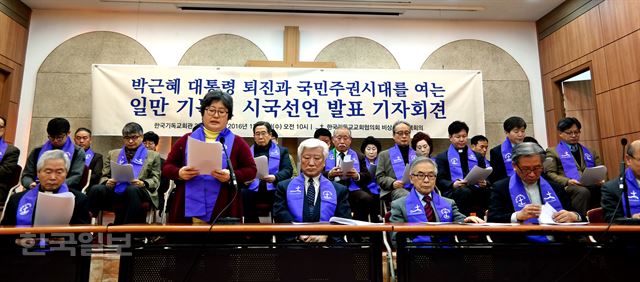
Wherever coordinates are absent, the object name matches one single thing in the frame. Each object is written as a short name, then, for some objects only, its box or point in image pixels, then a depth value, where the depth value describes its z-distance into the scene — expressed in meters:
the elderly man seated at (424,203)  2.25
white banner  4.68
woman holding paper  2.03
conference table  1.60
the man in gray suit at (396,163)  3.35
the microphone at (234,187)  1.78
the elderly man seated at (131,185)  3.20
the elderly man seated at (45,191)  2.13
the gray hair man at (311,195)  2.26
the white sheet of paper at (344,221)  1.69
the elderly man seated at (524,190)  2.22
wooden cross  5.04
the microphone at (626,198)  2.11
